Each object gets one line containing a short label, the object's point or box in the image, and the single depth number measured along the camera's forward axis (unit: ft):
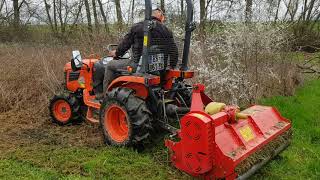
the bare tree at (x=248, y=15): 20.06
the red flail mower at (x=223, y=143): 8.88
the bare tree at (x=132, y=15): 24.35
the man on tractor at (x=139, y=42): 11.80
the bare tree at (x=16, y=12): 44.94
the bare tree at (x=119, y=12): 25.64
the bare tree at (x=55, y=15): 47.88
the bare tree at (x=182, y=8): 22.74
